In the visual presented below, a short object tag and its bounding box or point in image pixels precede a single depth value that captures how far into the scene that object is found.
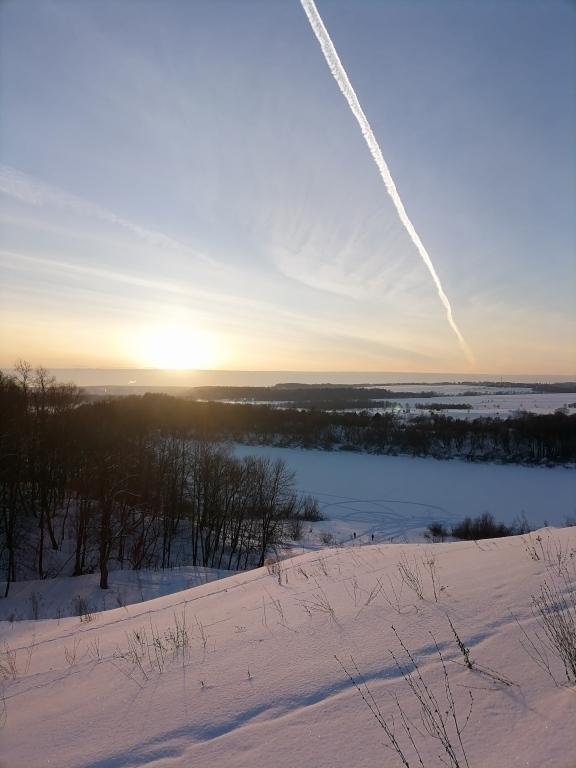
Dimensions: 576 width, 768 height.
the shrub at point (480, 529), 33.97
